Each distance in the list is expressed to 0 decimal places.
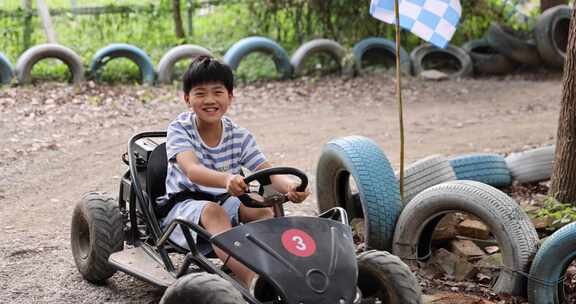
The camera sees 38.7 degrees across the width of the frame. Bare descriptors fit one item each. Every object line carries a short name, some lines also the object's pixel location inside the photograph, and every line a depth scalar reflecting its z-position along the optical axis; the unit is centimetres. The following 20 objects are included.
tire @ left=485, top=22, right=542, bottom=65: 1177
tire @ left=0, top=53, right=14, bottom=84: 1002
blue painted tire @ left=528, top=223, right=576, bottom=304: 422
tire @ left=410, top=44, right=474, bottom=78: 1179
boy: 390
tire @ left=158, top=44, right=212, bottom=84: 1064
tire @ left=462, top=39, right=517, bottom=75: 1184
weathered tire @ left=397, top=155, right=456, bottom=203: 548
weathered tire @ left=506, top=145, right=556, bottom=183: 652
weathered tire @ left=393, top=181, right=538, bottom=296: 434
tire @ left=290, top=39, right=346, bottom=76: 1126
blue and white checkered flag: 532
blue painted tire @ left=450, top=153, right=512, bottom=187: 613
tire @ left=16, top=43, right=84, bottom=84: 1014
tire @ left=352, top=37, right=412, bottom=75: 1149
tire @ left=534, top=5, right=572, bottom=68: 1145
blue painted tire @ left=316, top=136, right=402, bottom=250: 480
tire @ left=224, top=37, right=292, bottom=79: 1097
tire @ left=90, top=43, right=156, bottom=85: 1057
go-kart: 326
